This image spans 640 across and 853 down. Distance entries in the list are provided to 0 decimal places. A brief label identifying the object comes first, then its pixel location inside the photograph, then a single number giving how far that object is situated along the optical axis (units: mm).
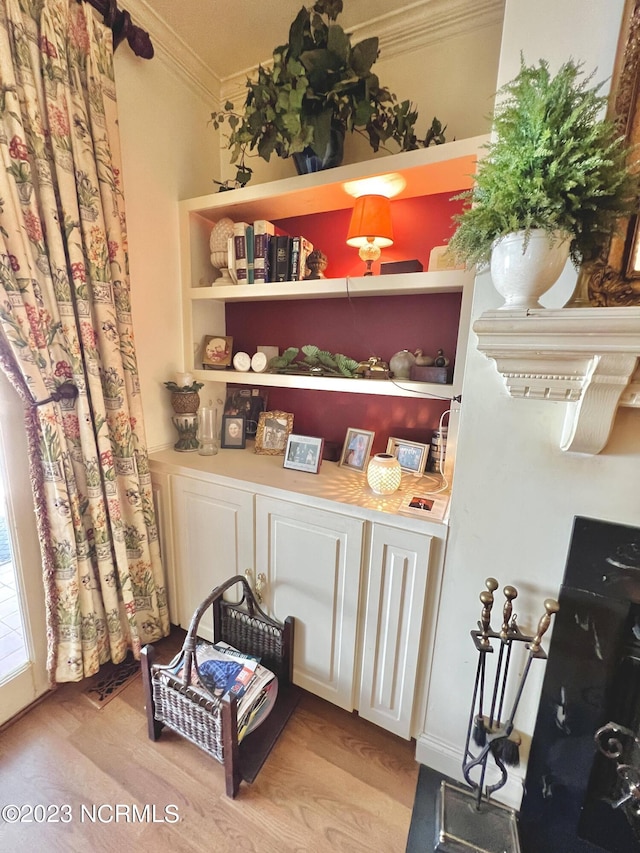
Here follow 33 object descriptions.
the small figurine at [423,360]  1387
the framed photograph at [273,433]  1716
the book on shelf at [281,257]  1494
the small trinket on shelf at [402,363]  1392
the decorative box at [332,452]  1660
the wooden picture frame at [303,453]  1479
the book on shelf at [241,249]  1555
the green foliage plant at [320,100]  1199
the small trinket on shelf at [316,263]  1532
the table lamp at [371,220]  1335
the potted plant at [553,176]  680
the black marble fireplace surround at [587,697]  889
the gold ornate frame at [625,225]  750
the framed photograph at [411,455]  1489
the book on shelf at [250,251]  1545
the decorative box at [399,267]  1308
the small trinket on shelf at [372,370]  1451
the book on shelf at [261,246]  1518
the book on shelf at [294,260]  1482
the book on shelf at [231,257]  1579
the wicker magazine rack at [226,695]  1115
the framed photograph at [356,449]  1535
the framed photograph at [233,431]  1792
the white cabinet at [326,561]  1156
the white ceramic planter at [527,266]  712
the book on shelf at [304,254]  1498
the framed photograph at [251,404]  1892
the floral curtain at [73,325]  1072
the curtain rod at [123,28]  1233
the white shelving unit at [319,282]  1192
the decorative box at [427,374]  1300
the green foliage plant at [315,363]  1443
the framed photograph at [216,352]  1771
